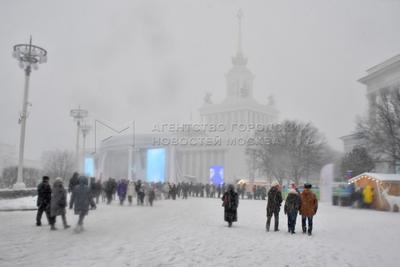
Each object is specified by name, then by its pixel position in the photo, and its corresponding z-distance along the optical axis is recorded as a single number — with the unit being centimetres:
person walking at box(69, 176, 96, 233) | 1316
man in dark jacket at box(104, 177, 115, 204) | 2884
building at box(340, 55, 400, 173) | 5538
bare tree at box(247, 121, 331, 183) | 5442
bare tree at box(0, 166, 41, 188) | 6552
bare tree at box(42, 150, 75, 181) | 7788
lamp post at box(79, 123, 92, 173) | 5684
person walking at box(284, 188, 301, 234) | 1437
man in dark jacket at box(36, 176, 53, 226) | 1440
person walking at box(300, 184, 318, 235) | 1431
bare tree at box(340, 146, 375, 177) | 4959
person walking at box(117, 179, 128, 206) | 2828
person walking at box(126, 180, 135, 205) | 2880
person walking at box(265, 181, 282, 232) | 1505
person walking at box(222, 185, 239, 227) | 1584
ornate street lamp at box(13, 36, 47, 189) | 3134
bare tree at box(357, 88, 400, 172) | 3706
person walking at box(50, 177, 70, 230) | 1356
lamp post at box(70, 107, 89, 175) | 4875
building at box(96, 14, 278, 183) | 7803
